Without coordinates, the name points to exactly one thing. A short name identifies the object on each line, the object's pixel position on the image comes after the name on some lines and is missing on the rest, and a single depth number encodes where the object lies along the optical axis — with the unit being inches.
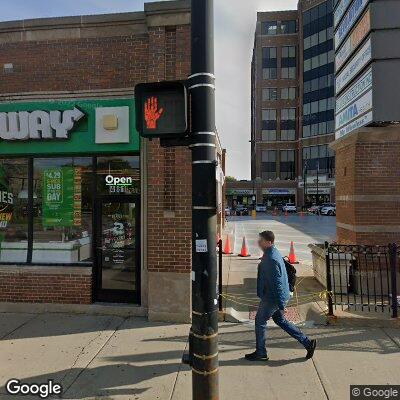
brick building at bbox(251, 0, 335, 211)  2413.9
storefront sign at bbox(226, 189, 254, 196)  2909.7
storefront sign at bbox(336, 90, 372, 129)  330.0
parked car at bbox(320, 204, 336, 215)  1857.8
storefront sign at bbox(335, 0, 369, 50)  347.9
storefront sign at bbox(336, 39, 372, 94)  330.0
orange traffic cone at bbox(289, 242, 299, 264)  487.8
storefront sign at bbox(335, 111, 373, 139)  328.5
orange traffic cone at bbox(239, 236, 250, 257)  539.5
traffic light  132.6
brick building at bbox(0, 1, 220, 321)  264.4
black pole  133.9
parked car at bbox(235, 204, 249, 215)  1992.9
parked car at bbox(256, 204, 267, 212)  2277.8
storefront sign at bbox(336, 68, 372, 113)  330.0
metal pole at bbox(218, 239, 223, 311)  269.7
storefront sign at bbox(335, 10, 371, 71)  332.2
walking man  188.7
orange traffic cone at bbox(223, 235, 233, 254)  568.4
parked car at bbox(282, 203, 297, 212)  2254.7
